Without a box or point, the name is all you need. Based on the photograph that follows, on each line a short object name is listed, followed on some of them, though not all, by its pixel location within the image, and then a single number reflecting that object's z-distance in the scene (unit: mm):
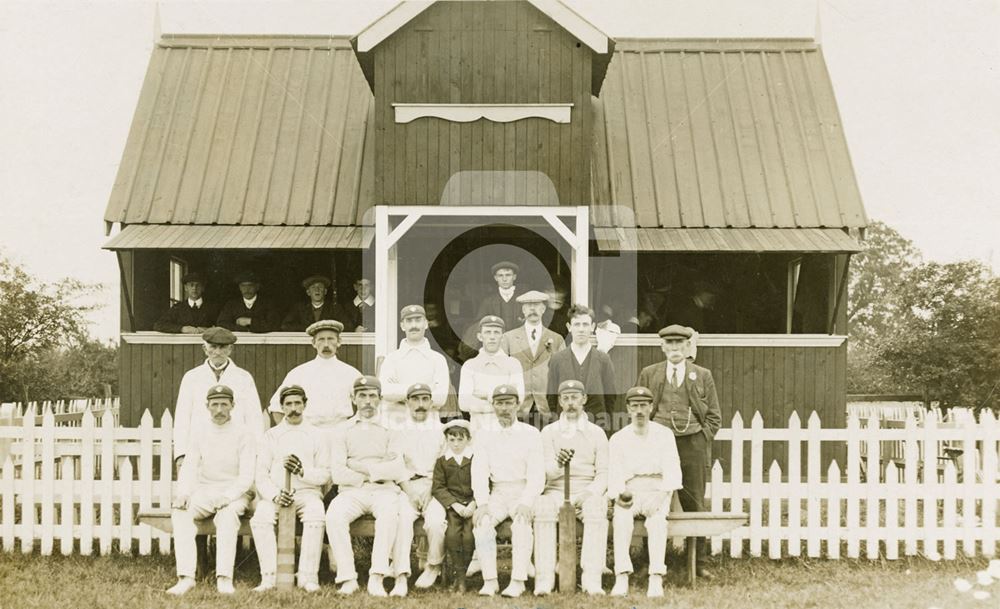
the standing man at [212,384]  8383
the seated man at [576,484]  7574
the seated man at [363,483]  7523
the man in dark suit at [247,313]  12844
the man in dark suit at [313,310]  12492
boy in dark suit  7664
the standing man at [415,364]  8852
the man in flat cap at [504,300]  10477
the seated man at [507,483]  7539
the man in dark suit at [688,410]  8531
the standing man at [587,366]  8766
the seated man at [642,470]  7645
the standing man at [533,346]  9273
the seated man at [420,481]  7609
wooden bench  7707
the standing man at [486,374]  8680
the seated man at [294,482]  7566
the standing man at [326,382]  8586
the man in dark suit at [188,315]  12695
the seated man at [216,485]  7637
